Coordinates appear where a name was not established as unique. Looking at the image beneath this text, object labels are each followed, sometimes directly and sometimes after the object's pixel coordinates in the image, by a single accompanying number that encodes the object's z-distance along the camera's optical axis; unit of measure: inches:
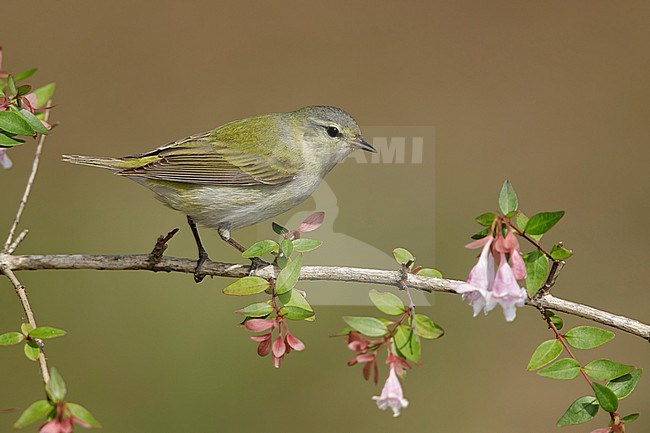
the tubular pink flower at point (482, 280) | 162.1
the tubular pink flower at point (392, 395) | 166.6
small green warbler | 264.5
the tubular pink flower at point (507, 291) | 159.3
